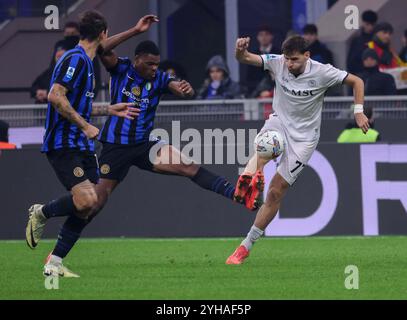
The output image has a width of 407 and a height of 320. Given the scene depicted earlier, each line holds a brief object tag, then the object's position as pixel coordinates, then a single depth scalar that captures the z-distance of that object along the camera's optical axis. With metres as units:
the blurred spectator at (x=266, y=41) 18.58
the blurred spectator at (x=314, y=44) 18.31
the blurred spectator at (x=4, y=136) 16.59
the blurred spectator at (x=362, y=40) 18.64
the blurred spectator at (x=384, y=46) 18.38
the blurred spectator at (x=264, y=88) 18.05
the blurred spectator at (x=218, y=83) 17.88
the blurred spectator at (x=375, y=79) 17.59
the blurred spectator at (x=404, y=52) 18.78
